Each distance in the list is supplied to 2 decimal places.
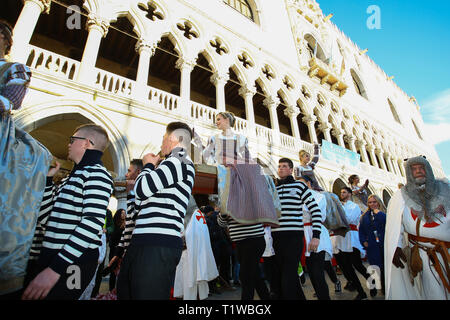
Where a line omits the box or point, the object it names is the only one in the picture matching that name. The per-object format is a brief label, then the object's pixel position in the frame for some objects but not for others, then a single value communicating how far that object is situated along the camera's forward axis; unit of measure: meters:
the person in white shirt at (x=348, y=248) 3.47
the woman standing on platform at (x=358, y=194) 5.31
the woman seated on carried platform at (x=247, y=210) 2.03
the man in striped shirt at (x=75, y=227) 1.18
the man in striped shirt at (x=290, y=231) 2.14
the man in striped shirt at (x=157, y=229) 1.29
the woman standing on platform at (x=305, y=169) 3.51
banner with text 9.97
